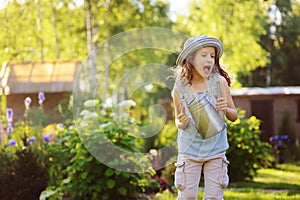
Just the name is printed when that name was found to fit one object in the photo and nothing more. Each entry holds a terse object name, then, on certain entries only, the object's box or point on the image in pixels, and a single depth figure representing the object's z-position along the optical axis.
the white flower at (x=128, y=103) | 6.30
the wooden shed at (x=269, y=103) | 15.23
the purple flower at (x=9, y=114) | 7.52
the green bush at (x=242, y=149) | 8.59
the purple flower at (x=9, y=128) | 7.62
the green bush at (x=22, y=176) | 6.54
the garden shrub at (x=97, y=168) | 6.11
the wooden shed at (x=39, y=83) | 16.06
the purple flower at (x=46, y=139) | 7.05
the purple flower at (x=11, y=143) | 6.90
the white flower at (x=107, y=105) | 6.63
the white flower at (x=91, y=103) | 6.34
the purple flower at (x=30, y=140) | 7.13
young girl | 3.79
